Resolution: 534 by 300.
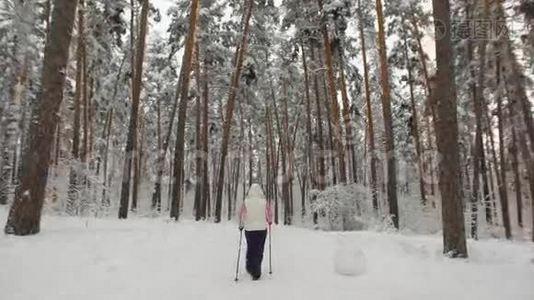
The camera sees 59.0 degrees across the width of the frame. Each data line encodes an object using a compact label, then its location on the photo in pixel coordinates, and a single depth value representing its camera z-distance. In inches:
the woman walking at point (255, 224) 296.5
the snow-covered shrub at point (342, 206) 563.2
